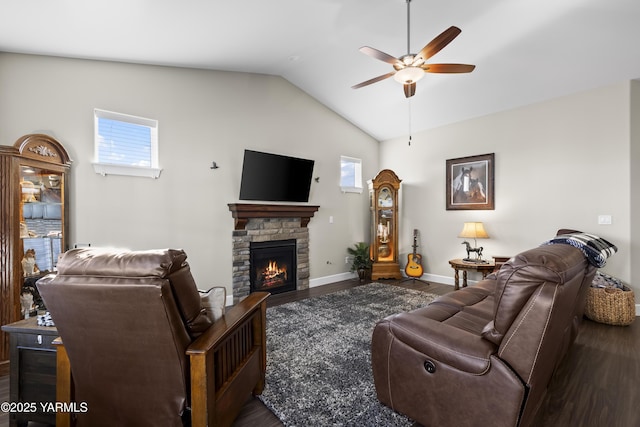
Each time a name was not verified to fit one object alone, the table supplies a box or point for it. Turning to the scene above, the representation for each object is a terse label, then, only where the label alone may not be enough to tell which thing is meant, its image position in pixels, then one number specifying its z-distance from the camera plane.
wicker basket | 3.27
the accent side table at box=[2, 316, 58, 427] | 1.62
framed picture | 4.74
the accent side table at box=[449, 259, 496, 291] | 4.32
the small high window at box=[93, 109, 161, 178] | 3.23
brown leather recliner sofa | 1.29
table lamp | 4.53
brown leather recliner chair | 1.19
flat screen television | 4.24
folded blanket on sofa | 1.65
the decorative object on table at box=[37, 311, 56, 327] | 1.67
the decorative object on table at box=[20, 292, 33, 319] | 2.39
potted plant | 5.49
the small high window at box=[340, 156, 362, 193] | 5.70
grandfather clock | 5.52
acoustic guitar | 5.37
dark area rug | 1.82
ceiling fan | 2.61
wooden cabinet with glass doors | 2.28
